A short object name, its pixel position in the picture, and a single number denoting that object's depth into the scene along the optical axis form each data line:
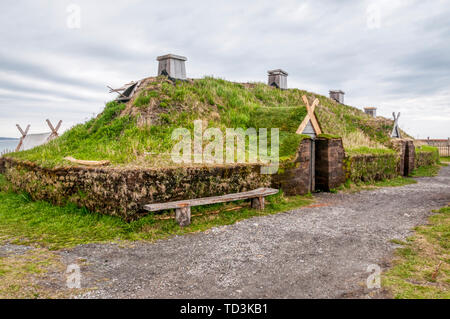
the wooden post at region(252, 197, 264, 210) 8.63
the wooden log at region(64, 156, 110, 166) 7.55
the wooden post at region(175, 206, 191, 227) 6.95
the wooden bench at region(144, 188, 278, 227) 6.70
